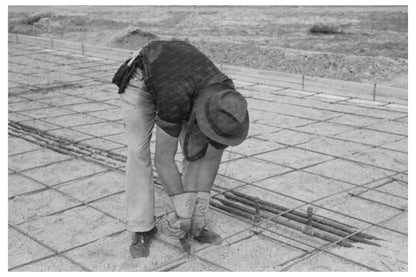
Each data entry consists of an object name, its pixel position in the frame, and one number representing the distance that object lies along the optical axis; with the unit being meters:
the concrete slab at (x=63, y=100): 7.89
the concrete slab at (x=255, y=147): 5.82
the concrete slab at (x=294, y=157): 5.43
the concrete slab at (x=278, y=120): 6.81
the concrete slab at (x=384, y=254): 3.50
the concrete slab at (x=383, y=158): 5.34
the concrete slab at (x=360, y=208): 4.25
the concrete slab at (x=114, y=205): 4.25
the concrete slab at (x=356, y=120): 6.77
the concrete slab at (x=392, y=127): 6.39
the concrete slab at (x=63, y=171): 5.02
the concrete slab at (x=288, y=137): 6.14
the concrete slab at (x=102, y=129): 6.45
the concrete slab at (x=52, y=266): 3.46
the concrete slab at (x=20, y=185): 4.73
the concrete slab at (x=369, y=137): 6.09
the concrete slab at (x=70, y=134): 6.28
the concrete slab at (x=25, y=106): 7.58
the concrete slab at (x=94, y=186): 4.65
